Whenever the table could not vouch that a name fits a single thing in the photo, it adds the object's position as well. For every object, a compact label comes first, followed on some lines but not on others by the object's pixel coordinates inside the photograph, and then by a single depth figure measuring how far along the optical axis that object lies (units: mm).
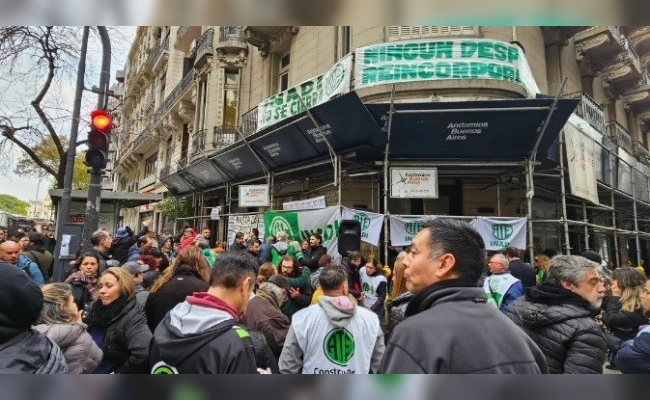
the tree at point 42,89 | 9727
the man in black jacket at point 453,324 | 1239
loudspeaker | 7449
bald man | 4892
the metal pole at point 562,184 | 8383
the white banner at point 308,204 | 9539
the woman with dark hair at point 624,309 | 3738
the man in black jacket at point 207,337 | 1732
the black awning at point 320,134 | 8250
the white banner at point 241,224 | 12048
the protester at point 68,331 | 2340
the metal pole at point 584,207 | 10645
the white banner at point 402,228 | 8445
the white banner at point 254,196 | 11453
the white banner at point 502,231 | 8281
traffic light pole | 5598
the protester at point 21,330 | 1544
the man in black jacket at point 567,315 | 2270
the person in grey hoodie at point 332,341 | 2848
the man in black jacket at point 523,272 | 5469
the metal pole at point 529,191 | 8180
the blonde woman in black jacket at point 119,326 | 2705
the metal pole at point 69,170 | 6125
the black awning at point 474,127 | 7988
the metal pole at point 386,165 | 8062
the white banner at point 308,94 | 9727
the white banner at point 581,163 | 9617
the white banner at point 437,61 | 9227
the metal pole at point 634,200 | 12609
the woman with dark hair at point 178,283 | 3330
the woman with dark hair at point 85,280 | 3933
